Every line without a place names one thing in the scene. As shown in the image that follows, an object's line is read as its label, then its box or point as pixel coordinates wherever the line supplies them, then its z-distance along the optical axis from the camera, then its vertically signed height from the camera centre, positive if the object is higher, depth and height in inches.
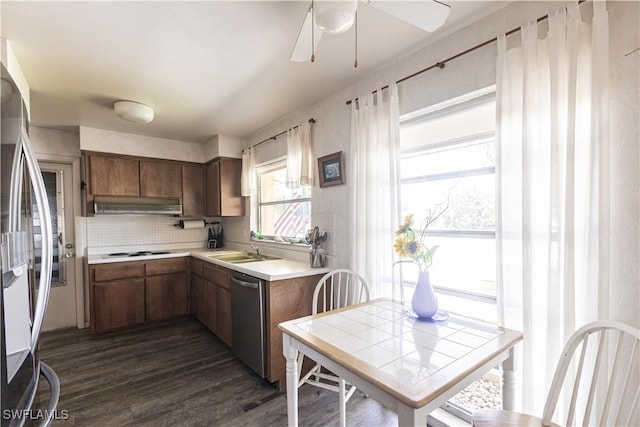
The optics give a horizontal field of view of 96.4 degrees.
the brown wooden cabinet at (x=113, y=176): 129.0 +16.8
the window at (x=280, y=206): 118.8 +1.5
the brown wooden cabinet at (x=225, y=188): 145.9 +11.4
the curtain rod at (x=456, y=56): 54.3 +34.1
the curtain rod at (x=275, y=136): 105.0 +32.3
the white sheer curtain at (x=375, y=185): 76.4 +6.5
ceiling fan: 43.5 +30.9
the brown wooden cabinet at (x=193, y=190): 154.5 +11.1
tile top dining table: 36.1 -22.9
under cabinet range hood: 130.5 +2.6
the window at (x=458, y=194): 64.7 +3.0
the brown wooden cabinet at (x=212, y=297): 109.4 -37.2
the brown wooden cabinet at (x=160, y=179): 142.0 +16.4
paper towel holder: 160.9 -7.4
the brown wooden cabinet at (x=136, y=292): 122.7 -37.2
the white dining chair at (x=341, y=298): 65.7 -27.8
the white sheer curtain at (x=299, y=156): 104.8 +19.7
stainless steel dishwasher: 87.0 -36.3
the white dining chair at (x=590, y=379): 38.3 -26.8
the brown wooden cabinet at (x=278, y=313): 85.1 -31.8
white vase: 57.1 -18.5
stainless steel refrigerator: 35.0 -8.1
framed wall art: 94.1 +13.3
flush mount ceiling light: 98.6 +35.2
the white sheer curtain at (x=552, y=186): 46.1 +3.3
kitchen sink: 123.9 -21.9
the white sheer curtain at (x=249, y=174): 142.6 +17.9
